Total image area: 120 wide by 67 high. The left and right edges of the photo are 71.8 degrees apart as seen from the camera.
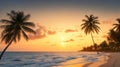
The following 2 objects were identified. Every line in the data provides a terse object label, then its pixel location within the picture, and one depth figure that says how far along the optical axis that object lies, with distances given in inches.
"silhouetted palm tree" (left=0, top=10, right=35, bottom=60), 581.7
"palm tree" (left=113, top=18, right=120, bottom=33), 1150.3
